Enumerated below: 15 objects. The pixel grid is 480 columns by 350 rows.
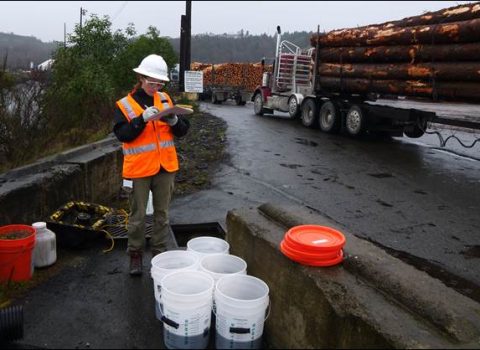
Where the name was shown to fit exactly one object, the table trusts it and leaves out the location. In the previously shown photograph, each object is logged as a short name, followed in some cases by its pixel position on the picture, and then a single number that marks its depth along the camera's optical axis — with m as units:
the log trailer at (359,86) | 9.60
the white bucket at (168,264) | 3.33
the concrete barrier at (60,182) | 4.48
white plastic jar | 4.24
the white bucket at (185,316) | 2.84
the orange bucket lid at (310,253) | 2.98
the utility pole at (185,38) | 17.66
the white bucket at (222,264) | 3.51
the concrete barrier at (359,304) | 2.43
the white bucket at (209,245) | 3.85
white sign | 17.20
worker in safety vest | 3.93
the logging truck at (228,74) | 37.75
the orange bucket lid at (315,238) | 3.00
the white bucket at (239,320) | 2.83
